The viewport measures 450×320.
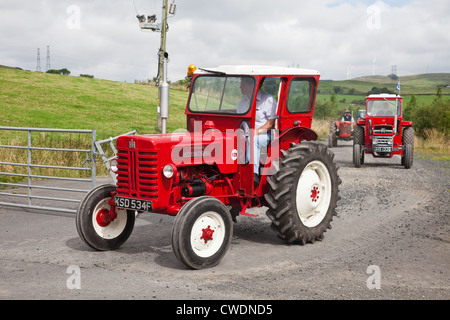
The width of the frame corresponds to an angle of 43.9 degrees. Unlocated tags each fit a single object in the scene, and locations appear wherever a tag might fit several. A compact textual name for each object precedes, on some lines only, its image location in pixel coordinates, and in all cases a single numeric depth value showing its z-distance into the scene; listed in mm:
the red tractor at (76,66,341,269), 6414
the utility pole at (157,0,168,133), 25278
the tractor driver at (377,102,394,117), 20084
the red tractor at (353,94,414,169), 19094
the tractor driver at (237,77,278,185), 7297
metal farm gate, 9548
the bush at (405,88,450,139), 31062
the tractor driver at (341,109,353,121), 29391
